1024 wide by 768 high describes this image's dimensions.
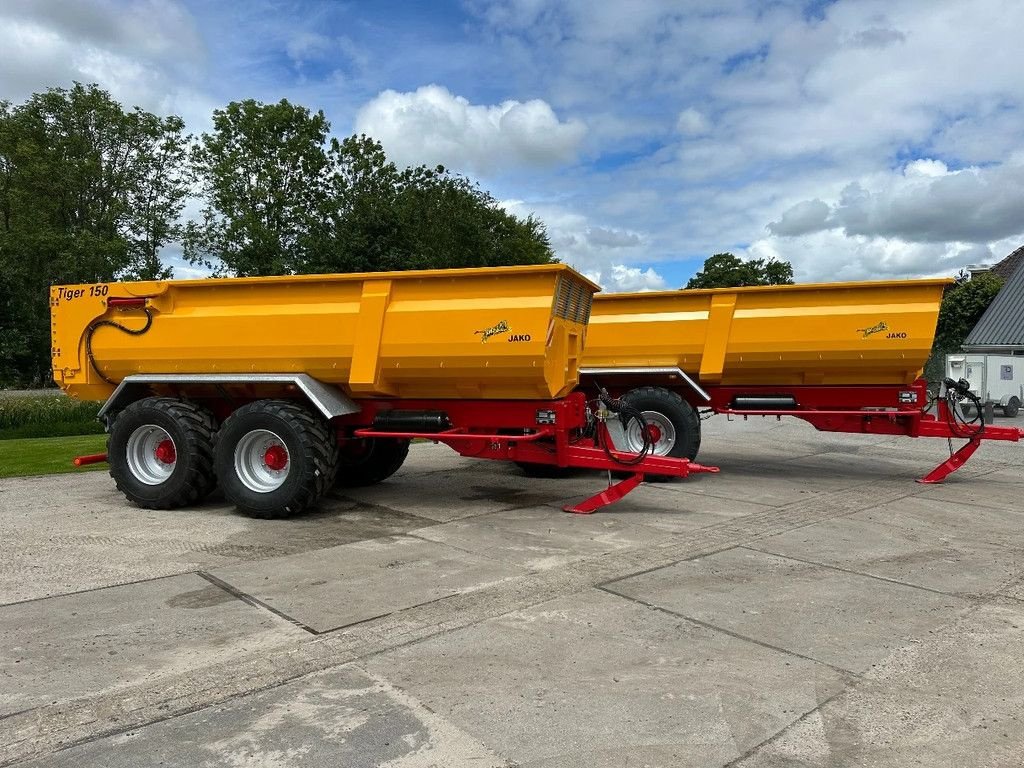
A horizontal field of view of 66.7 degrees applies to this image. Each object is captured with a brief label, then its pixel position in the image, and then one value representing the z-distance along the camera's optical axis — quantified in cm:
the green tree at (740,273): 5419
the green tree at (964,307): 3284
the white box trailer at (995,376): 2022
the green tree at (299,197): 2902
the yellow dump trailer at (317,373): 685
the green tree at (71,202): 2519
